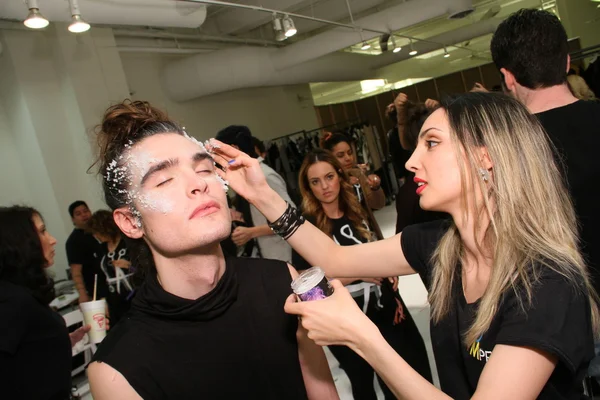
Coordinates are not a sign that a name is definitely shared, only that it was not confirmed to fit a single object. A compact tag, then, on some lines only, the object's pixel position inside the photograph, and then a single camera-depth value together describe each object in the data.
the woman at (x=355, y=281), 2.34
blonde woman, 1.05
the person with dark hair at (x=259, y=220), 3.06
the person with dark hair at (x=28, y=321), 2.00
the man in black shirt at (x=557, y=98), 1.64
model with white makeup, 1.27
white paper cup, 2.45
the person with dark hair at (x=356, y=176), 3.00
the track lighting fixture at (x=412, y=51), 9.22
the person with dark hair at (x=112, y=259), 3.91
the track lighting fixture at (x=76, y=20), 3.36
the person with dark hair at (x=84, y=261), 4.08
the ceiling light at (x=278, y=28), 5.20
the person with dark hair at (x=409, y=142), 2.38
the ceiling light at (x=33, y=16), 3.07
